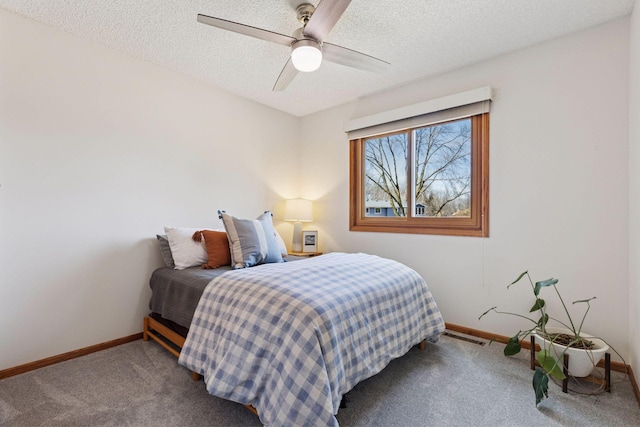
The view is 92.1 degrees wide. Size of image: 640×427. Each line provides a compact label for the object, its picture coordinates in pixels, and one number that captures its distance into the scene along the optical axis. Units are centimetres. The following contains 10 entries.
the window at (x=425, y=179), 268
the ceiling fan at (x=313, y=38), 162
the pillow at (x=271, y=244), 255
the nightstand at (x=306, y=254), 349
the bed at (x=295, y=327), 134
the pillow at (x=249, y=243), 239
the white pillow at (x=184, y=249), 247
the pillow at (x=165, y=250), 255
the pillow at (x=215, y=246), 246
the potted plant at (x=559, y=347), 172
